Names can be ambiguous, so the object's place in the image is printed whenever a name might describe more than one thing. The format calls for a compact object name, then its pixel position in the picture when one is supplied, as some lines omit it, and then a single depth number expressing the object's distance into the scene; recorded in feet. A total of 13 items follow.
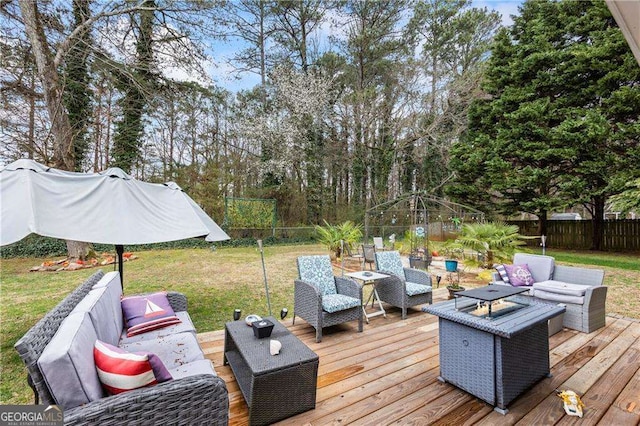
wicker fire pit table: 7.03
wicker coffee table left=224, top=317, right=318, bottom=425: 6.43
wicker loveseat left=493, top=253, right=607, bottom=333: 11.23
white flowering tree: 43.24
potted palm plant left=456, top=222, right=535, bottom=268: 22.27
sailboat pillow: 8.80
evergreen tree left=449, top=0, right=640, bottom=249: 31.86
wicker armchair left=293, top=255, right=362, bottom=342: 10.98
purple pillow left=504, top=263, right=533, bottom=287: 13.34
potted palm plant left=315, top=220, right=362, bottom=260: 29.48
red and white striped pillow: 4.79
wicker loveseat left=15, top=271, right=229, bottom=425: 4.17
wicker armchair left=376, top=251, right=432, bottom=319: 13.30
